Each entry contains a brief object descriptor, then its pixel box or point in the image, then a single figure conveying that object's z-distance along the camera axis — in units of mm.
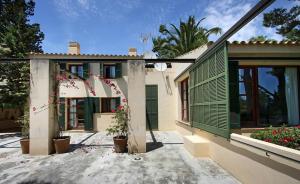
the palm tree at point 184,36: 13686
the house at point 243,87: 3749
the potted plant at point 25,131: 5024
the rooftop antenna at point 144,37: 10320
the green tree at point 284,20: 9950
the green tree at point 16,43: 8557
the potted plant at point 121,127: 4990
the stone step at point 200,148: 4577
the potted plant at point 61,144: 4998
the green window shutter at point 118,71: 9157
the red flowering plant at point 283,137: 2983
